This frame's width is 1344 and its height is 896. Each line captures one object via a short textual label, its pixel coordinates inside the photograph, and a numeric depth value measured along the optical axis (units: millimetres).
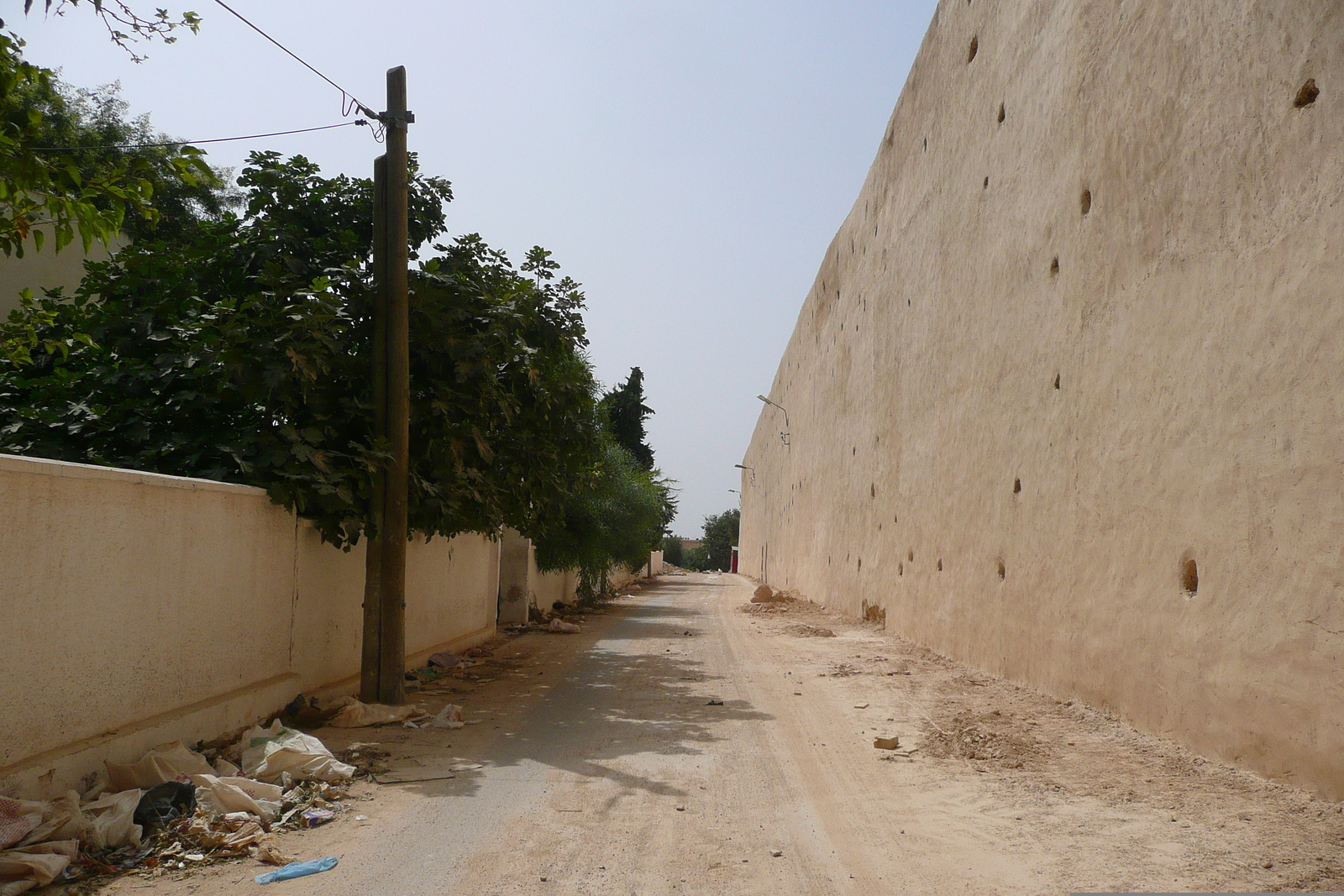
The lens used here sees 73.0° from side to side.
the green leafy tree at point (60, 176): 3822
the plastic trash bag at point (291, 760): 5312
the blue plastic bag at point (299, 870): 3928
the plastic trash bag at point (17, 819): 3875
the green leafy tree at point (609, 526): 21062
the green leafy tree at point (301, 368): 7352
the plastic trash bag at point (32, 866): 3686
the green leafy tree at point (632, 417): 47188
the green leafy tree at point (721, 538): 93562
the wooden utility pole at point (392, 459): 8000
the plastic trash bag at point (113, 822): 4195
